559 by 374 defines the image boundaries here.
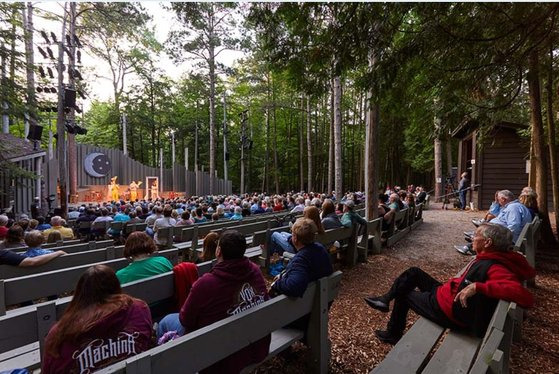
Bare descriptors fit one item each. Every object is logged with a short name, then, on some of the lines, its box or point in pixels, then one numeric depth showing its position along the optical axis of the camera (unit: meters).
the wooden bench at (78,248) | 4.57
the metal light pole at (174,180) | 29.67
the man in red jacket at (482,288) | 2.21
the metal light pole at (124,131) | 26.59
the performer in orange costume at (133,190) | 26.91
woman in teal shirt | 2.58
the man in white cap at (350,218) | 5.50
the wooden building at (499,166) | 13.35
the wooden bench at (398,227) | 7.04
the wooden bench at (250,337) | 1.35
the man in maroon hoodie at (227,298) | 1.99
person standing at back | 13.47
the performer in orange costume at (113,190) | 25.53
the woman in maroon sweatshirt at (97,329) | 1.50
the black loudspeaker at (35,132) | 13.21
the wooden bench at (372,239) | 5.90
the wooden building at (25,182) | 12.73
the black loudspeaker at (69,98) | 11.60
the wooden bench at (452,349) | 1.42
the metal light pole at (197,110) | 38.72
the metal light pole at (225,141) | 26.16
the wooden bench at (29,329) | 1.63
